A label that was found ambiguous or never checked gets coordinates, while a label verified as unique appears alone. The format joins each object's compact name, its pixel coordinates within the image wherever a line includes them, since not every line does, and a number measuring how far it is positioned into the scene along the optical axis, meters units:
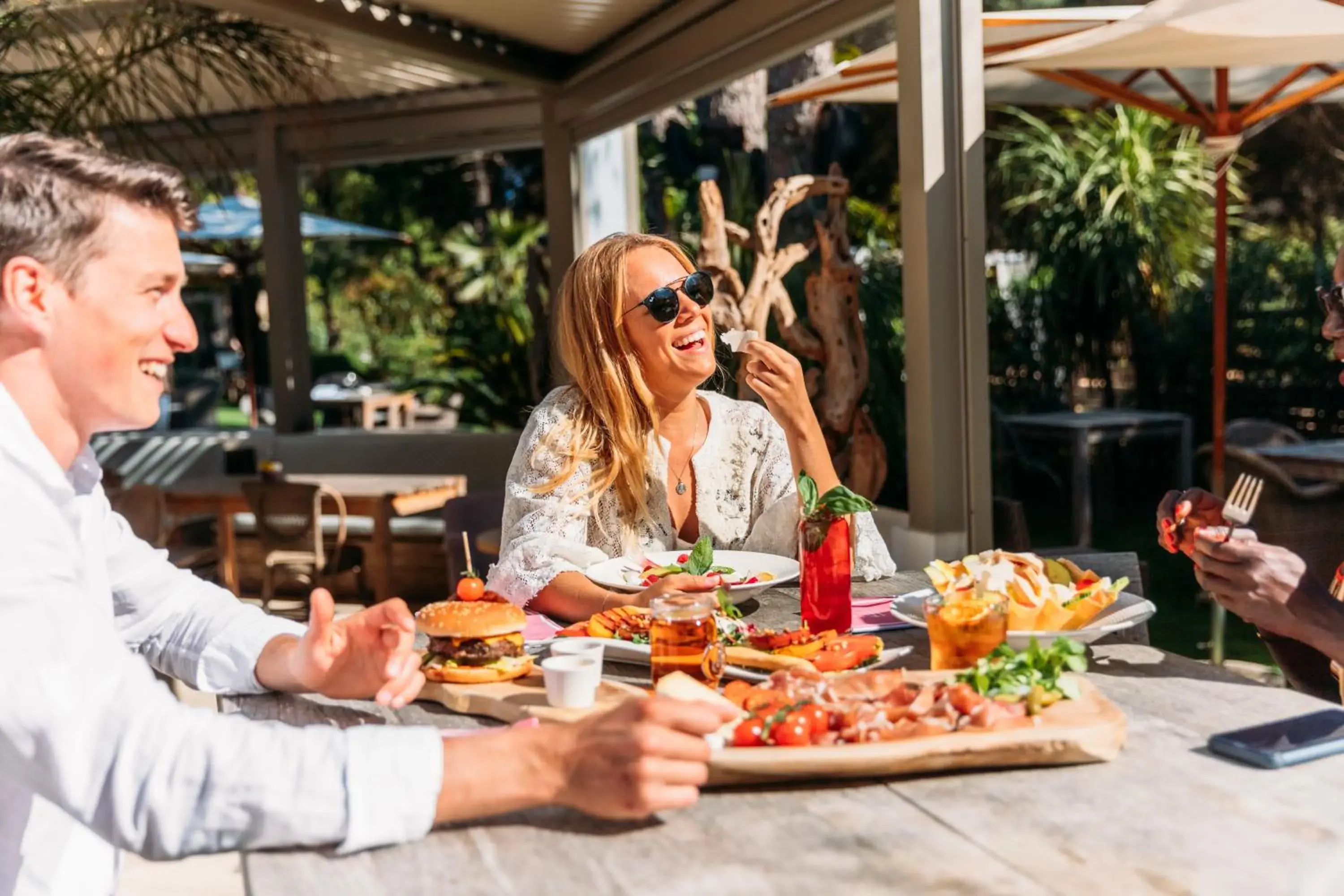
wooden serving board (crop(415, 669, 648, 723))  1.73
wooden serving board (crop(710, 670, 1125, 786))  1.47
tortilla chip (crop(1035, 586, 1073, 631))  1.96
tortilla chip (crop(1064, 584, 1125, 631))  1.98
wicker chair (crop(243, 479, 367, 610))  6.68
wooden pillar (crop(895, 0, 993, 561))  4.09
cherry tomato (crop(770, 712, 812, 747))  1.52
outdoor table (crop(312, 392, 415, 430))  14.96
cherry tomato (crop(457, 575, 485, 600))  2.03
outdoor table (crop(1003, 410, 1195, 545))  6.69
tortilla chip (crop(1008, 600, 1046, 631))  1.96
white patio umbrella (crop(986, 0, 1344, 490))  4.07
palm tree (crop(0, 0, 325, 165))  5.10
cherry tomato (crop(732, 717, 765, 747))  1.53
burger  1.91
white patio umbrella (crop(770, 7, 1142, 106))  4.51
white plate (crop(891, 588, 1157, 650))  1.90
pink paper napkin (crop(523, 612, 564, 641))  2.26
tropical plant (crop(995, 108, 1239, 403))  8.91
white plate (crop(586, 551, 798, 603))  2.44
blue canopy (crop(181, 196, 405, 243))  10.63
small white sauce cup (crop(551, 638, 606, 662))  1.81
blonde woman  2.83
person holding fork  1.97
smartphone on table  1.49
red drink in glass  2.17
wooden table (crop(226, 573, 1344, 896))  1.24
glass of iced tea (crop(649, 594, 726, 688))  1.82
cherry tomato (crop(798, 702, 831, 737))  1.55
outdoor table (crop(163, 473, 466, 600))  6.99
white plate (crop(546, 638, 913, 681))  2.03
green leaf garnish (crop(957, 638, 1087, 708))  1.62
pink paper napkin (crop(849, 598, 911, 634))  2.23
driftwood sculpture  4.73
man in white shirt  1.25
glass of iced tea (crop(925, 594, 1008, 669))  1.85
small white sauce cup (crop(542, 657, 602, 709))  1.73
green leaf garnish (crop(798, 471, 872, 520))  2.13
